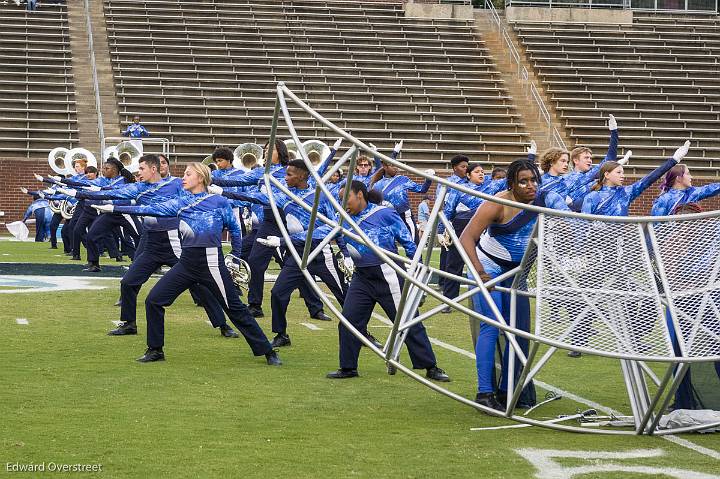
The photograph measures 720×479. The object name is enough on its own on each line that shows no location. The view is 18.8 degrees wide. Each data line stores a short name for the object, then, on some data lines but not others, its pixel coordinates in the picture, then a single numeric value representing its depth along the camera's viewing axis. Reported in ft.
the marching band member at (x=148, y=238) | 56.91
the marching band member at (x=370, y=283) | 45.94
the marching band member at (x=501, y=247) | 37.35
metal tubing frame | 29.39
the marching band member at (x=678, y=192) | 49.27
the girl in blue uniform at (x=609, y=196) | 55.75
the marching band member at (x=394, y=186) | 80.06
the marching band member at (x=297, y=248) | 55.00
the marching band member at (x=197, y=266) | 48.67
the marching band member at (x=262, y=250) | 63.34
